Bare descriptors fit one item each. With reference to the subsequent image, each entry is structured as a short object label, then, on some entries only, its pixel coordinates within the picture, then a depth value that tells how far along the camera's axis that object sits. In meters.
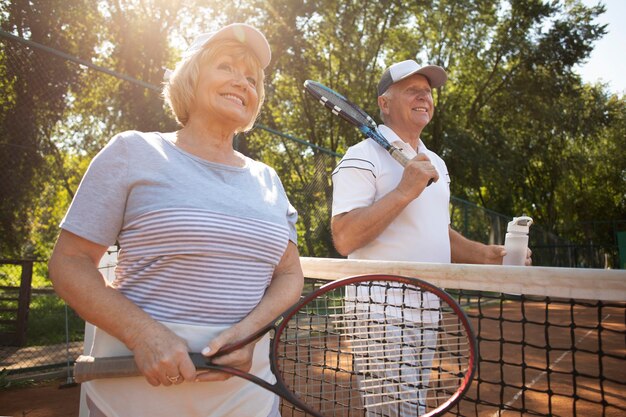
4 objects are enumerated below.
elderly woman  1.22
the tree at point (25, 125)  5.22
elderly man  2.03
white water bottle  2.15
